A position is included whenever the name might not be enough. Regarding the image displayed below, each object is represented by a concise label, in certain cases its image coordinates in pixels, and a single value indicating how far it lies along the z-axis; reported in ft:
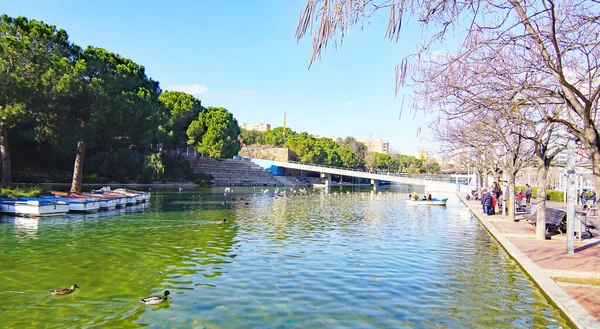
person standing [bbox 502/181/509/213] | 87.15
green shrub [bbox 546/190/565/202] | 137.69
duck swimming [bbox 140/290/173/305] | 30.42
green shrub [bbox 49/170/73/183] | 153.81
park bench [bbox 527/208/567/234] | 59.26
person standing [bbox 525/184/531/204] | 124.97
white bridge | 213.05
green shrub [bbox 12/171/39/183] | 139.98
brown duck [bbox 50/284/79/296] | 31.97
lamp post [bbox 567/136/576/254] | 42.47
